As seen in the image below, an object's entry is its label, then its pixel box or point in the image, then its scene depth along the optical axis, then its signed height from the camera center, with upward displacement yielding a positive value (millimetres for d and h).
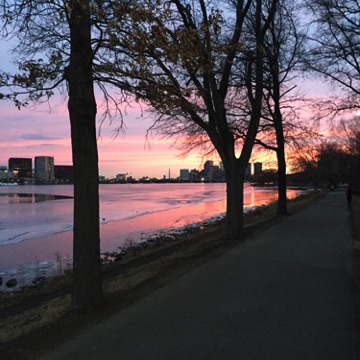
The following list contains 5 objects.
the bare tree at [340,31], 11836 +4179
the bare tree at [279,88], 19062 +4557
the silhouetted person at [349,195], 28984 -1239
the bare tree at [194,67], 5230 +1747
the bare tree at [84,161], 6211 +299
